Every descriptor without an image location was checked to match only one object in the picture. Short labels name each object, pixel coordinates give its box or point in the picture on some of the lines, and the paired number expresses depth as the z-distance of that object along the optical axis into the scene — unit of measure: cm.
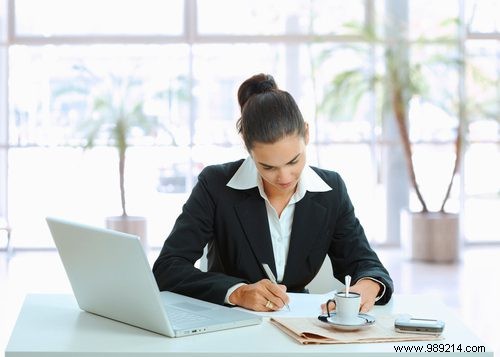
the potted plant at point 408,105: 809
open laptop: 220
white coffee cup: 227
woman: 276
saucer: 224
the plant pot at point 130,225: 798
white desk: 210
